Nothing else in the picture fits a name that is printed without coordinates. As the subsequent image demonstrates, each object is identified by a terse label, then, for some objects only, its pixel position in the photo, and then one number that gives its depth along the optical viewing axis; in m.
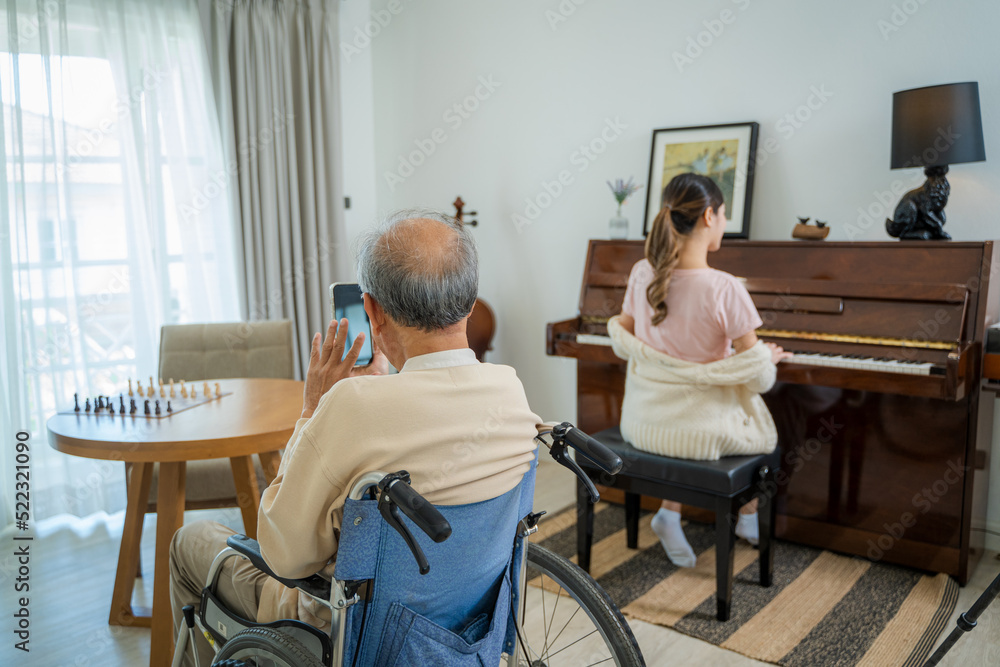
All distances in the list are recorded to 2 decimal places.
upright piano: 2.30
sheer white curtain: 2.94
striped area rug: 2.07
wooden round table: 1.87
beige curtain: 3.60
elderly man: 1.08
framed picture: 3.08
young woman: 2.21
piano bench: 2.14
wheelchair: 1.07
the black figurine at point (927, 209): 2.49
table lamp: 2.37
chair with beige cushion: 2.86
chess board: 2.16
